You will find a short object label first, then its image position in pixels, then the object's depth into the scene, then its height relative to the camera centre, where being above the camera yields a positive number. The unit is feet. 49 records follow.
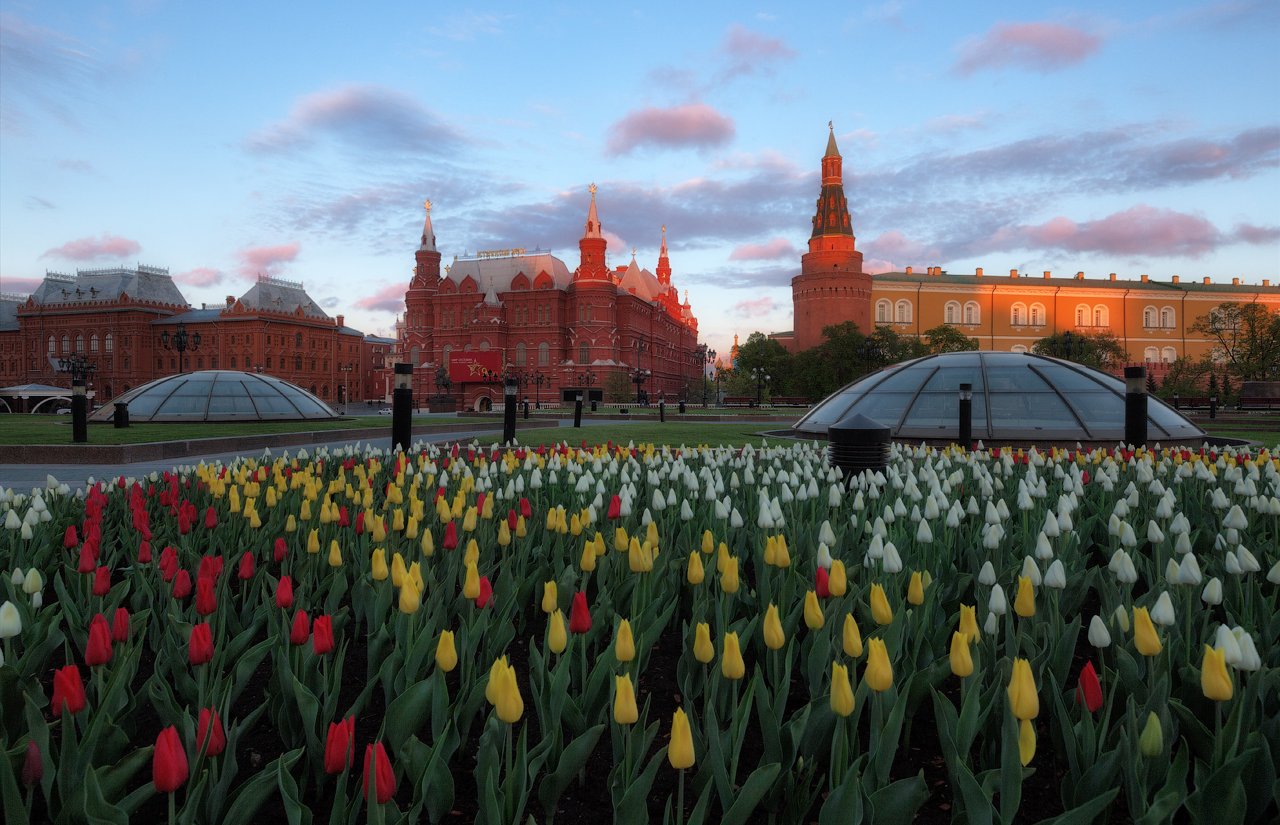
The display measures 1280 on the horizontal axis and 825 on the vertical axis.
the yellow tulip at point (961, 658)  6.25 -2.12
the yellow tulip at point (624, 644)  6.38 -2.03
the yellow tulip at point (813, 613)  7.35 -2.05
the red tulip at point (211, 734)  5.54 -2.42
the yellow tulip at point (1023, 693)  5.36 -2.08
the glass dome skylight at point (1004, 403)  40.11 -0.18
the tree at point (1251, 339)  168.25 +13.59
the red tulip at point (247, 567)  9.64 -2.06
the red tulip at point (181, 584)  8.53 -2.01
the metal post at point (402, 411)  30.17 -0.25
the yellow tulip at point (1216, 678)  5.57 -2.06
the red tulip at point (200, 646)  6.54 -2.07
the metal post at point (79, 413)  45.60 -0.33
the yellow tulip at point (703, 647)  6.50 -2.11
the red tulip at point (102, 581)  8.72 -2.02
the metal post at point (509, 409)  42.09 -0.29
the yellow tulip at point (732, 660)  6.04 -2.06
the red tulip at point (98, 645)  6.59 -2.07
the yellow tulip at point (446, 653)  6.27 -2.05
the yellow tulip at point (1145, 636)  6.29 -1.97
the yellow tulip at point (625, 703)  5.47 -2.18
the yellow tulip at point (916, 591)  7.99 -2.01
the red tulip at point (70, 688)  5.68 -2.11
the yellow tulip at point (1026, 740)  5.34 -2.41
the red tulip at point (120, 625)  7.20 -2.08
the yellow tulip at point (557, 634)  6.60 -2.02
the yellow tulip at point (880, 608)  7.17 -1.97
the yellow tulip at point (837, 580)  8.02 -1.91
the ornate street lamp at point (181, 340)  115.55 +10.27
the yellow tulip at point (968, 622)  6.75 -1.98
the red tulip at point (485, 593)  8.00 -2.02
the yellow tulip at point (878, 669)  5.78 -2.05
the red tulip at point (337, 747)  5.24 -2.37
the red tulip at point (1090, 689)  5.69 -2.22
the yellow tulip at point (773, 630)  6.75 -2.03
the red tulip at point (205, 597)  7.79 -1.97
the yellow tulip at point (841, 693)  5.50 -2.13
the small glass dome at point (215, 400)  79.15 +0.67
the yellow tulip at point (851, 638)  6.21 -1.96
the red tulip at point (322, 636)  6.77 -2.07
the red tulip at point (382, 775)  4.70 -2.29
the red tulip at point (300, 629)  7.23 -2.13
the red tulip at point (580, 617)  7.31 -2.06
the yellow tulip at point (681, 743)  4.97 -2.24
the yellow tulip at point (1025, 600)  7.55 -2.01
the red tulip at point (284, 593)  8.08 -2.00
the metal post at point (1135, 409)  31.30 -0.44
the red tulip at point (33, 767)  5.51 -2.61
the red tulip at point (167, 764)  4.77 -2.26
